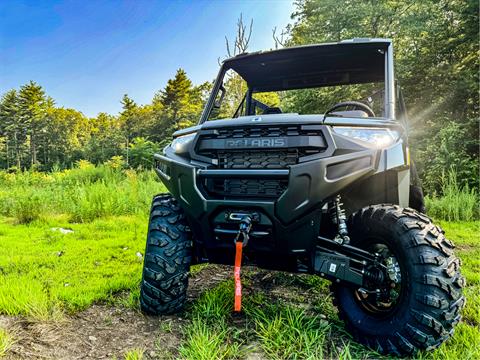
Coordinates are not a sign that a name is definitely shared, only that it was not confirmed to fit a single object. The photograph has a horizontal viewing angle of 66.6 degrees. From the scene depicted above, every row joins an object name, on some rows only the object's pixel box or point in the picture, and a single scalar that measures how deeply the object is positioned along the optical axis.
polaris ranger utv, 1.86
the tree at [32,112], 48.30
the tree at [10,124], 46.56
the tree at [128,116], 46.77
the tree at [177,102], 38.94
